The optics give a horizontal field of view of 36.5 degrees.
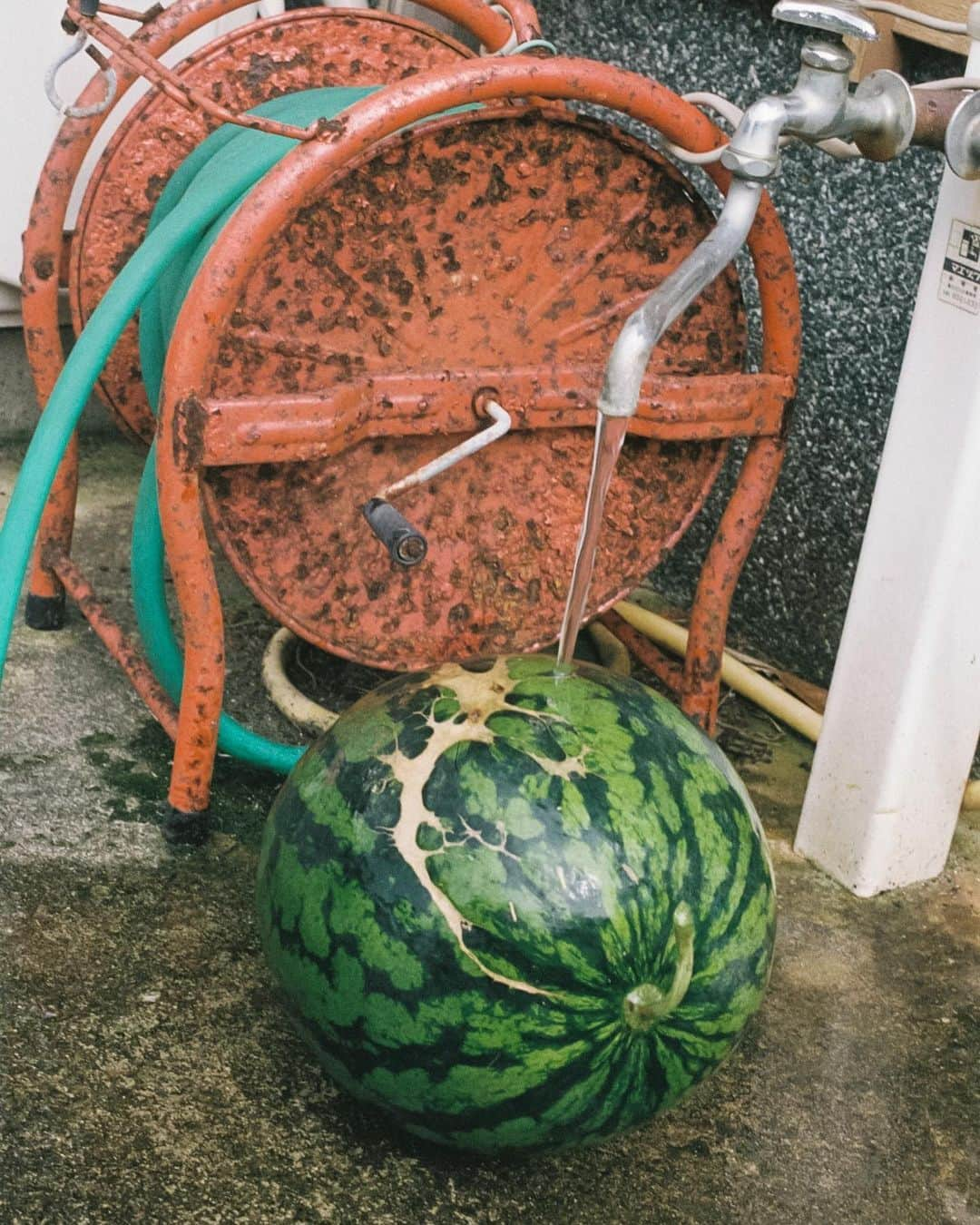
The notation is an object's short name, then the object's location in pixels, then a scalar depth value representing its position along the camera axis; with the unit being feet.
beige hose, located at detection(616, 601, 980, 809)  9.17
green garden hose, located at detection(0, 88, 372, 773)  7.02
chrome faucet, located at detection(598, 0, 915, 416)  5.49
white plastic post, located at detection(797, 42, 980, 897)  7.04
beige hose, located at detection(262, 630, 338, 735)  8.78
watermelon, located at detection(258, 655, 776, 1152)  5.14
